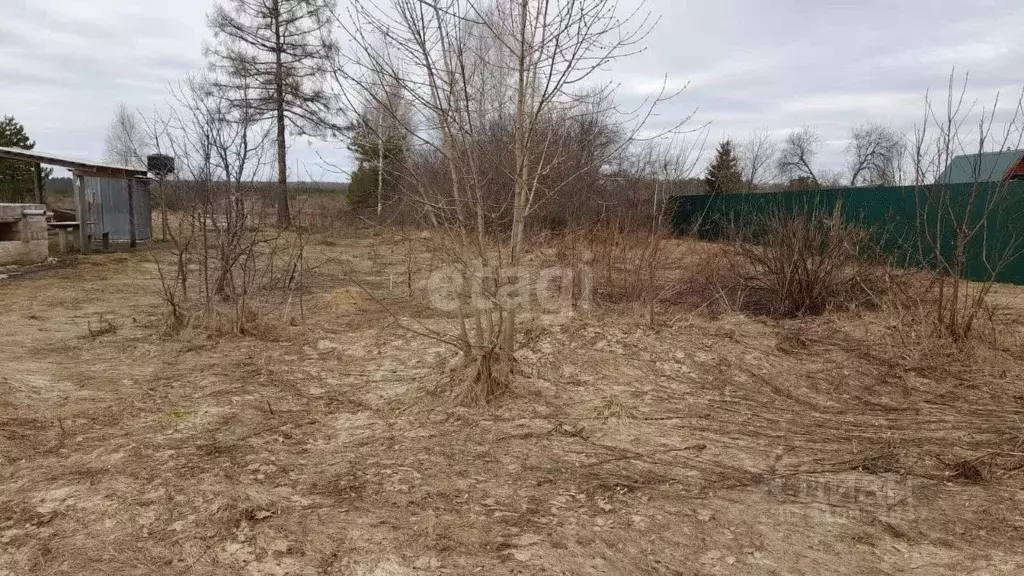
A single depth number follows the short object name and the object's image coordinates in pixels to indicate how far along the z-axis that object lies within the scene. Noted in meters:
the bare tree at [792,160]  37.06
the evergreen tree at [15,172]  21.38
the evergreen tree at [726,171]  22.12
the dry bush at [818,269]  7.37
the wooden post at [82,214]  13.71
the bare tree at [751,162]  32.13
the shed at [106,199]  13.71
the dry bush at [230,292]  6.79
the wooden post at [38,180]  13.58
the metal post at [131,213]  15.82
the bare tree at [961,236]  5.76
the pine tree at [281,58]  22.41
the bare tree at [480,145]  4.37
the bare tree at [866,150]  32.24
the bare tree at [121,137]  44.79
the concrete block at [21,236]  11.42
